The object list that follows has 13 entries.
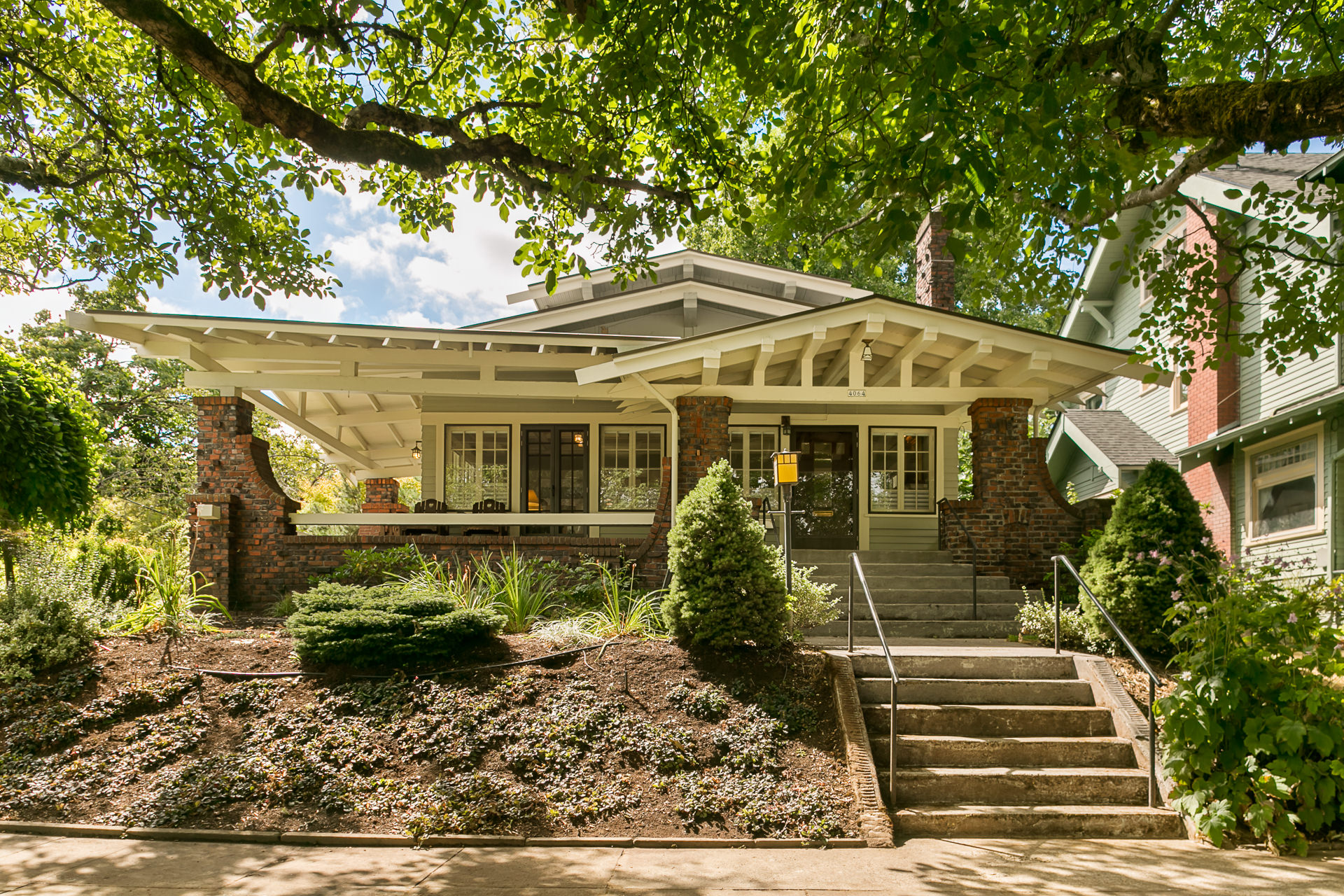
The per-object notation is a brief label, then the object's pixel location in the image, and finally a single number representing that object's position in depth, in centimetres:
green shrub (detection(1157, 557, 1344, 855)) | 522
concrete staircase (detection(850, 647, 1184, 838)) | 566
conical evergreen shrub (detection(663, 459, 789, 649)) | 716
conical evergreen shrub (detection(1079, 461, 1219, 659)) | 788
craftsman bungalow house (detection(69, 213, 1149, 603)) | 1058
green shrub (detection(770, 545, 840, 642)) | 793
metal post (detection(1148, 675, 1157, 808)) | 580
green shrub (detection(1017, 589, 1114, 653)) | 809
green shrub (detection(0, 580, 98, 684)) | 710
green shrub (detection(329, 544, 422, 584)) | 1061
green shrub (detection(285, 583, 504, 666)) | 706
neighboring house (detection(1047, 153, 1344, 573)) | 1119
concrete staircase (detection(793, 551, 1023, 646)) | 945
